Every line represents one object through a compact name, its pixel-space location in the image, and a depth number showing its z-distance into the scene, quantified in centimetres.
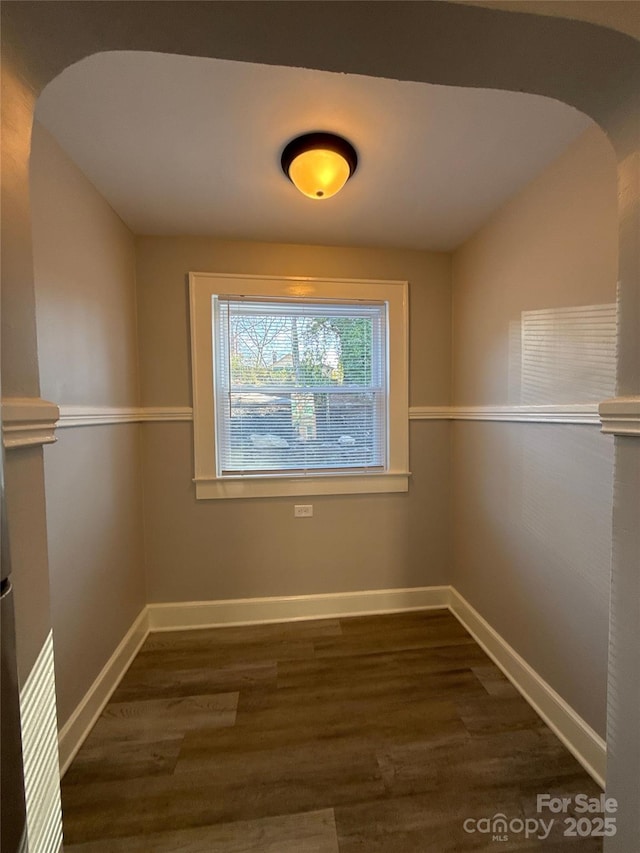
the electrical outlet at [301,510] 226
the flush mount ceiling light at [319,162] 133
